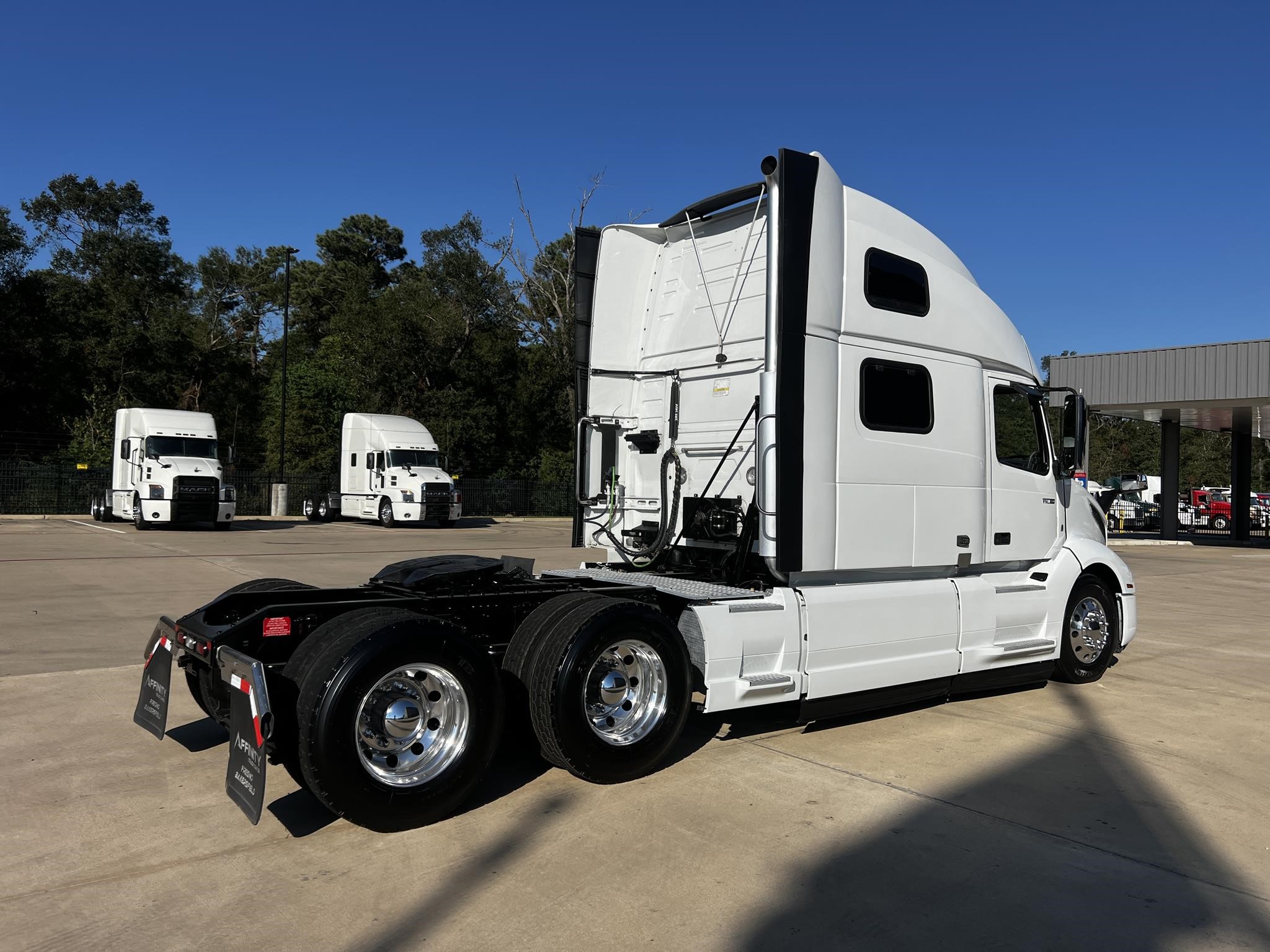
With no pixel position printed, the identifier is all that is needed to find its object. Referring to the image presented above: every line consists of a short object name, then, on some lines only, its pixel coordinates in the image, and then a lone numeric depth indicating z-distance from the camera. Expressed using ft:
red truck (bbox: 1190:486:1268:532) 145.38
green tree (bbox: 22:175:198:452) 135.95
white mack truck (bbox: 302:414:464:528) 99.30
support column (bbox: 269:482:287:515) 118.42
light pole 120.46
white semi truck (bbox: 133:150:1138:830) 15.12
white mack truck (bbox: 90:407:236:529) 84.58
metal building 84.94
